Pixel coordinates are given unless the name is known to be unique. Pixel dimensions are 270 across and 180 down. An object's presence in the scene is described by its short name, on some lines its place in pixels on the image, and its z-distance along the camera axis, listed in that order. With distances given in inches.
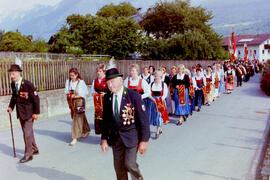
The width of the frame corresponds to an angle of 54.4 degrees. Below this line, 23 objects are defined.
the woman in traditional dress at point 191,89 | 356.3
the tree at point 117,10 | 2214.6
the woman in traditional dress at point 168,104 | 348.2
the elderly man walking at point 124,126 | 133.0
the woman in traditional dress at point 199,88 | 425.7
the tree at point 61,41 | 1275.0
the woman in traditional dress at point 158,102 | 282.0
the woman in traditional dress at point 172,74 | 371.9
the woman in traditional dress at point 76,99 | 255.3
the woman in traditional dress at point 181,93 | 337.4
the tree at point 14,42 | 1772.4
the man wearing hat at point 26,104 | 207.8
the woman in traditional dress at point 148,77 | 355.7
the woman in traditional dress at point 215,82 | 548.7
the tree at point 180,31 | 1011.0
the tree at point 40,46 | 1615.9
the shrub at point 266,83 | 598.7
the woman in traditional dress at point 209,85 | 486.5
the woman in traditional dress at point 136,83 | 252.6
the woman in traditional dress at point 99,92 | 259.1
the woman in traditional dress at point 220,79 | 593.6
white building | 2839.6
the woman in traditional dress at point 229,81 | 648.4
